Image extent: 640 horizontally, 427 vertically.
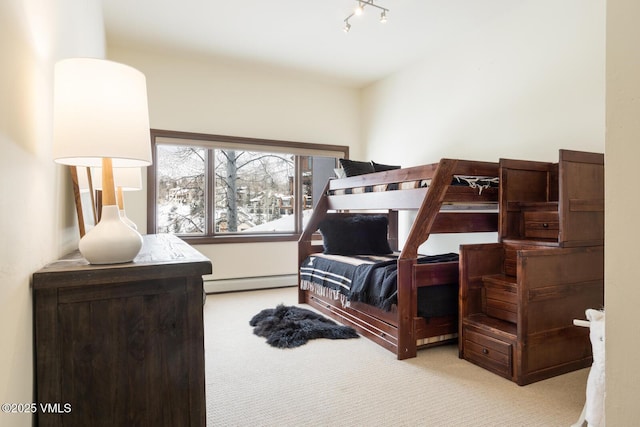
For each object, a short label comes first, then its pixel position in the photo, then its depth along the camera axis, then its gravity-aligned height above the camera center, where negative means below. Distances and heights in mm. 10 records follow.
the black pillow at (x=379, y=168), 3781 +468
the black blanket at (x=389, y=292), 2529 -587
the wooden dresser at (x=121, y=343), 926 -356
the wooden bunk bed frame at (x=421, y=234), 2439 -155
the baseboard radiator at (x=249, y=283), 4344 -897
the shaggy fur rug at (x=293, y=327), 2758 -958
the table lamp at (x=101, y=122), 968 +254
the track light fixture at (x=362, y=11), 3072 +1785
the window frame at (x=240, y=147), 4098 +646
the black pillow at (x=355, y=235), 3734 -243
